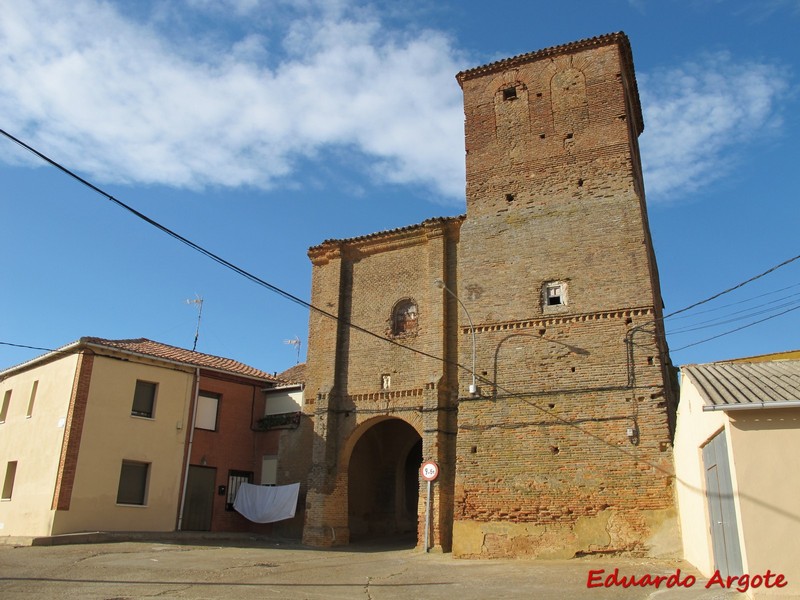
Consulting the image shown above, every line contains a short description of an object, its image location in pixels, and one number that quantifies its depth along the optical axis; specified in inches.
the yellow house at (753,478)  315.3
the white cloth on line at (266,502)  810.8
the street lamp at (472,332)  623.4
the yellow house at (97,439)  714.2
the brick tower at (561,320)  575.8
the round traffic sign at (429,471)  676.6
